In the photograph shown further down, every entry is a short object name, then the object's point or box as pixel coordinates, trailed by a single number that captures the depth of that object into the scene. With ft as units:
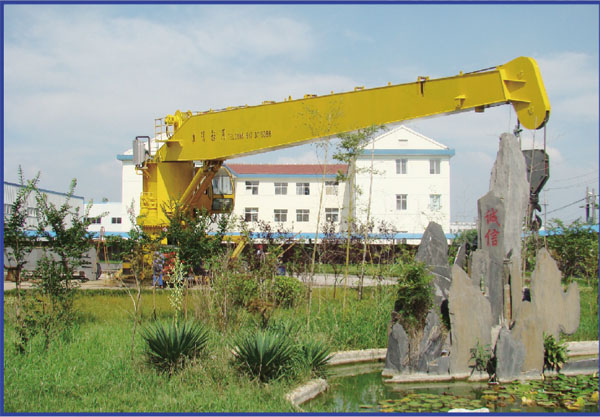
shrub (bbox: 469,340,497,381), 23.39
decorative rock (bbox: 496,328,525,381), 22.88
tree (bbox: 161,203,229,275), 42.06
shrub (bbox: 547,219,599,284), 57.47
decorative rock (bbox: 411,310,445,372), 23.80
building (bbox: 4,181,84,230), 90.63
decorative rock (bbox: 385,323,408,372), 23.85
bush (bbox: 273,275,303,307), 37.60
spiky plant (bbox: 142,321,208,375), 22.06
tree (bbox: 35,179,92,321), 27.91
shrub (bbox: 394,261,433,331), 24.35
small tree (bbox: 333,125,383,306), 35.00
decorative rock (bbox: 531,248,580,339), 25.22
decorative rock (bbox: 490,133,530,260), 26.96
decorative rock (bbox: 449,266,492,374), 23.45
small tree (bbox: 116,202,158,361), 27.35
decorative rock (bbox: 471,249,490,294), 26.11
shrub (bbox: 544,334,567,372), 23.94
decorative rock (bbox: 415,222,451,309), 26.23
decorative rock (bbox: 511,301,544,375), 23.50
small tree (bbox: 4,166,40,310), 29.17
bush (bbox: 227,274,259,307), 26.84
